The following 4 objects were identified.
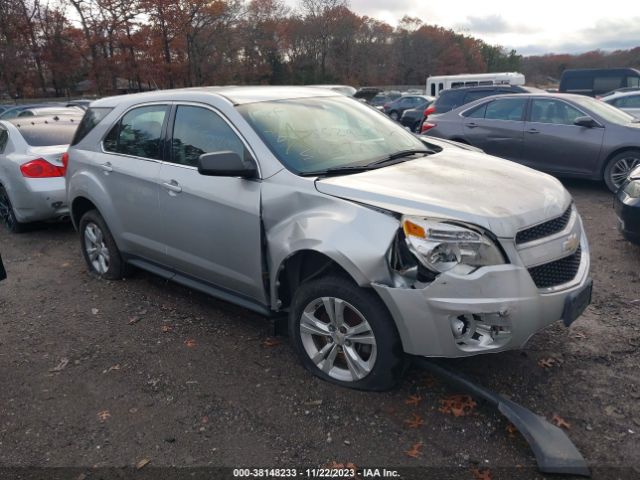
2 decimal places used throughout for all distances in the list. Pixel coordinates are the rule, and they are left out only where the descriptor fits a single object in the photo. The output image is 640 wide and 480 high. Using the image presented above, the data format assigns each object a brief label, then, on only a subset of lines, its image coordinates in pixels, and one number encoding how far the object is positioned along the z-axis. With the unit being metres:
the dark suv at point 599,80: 19.31
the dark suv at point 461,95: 13.19
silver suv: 2.77
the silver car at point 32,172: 6.50
